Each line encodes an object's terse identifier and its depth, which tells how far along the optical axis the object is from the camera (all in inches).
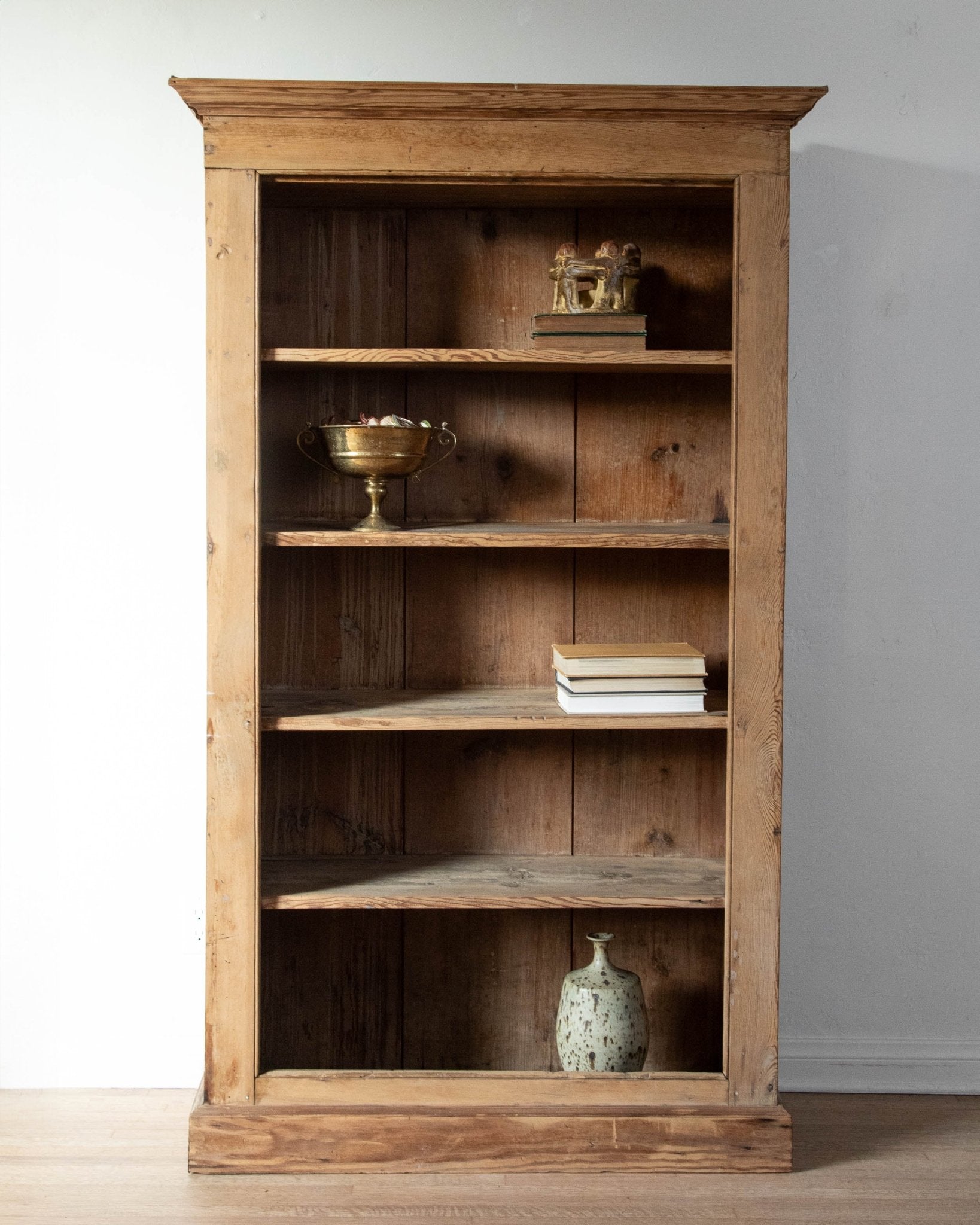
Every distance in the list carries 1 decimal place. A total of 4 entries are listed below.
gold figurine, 89.7
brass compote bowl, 88.4
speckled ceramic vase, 90.4
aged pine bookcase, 85.6
